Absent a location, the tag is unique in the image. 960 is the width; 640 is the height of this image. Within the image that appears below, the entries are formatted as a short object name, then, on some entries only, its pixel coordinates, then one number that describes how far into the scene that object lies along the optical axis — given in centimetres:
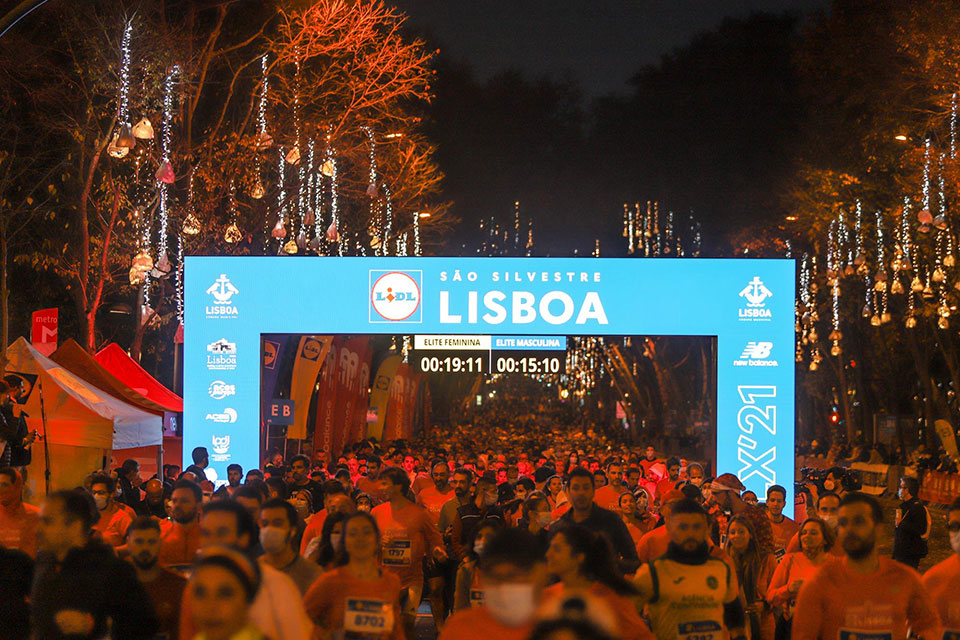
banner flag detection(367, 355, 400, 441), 3562
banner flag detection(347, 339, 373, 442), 3375
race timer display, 1820
